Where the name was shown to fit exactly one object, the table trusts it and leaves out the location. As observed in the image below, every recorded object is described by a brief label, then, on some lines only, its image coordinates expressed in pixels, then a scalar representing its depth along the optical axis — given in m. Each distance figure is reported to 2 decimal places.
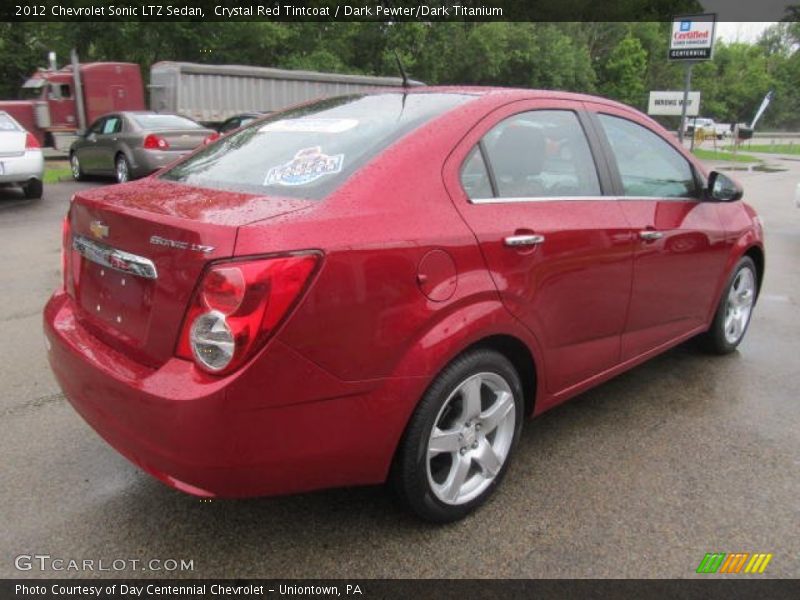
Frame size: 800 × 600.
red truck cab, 19.77
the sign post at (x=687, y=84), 15.88
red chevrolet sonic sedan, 2.01
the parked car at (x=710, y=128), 51.61
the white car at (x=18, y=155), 9.98
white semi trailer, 19.53
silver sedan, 12.17
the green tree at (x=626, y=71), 53.53
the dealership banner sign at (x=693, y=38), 16.20
